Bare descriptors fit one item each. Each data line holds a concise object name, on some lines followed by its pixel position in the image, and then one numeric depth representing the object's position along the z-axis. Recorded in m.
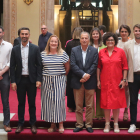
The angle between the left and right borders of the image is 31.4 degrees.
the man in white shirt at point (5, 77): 4.55
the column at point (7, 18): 10.47
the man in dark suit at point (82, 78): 4.48
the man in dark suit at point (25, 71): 4.43
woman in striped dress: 4.45
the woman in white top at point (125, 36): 4.88
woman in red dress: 4.41
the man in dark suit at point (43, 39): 7.56
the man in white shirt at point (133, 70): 4.48
